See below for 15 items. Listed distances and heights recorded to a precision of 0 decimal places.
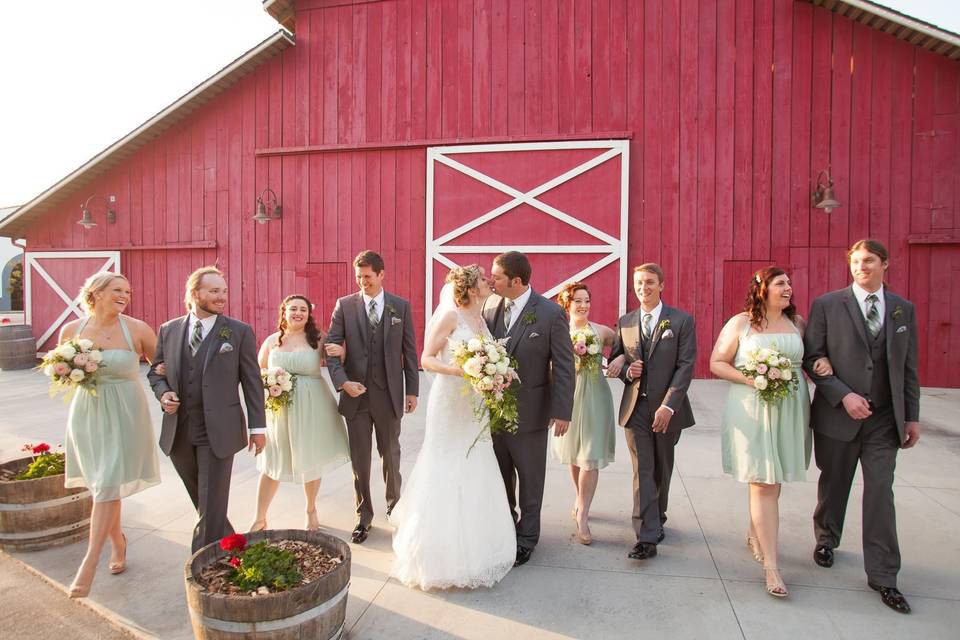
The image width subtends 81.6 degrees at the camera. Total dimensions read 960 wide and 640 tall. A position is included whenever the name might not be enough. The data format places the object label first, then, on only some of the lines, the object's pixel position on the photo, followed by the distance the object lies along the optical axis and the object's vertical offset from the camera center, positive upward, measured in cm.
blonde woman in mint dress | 322 -71
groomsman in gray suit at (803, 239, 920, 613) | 308 -46
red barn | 911 +278
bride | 309 -109
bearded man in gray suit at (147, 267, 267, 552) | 310 -50
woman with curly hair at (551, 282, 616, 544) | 380 -93
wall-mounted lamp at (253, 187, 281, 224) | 1086 +185
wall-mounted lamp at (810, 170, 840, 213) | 877 +175
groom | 345 -43
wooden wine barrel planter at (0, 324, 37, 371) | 1159 -91
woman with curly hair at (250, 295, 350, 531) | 382 -83
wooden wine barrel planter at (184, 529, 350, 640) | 231 -131
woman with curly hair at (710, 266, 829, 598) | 319 -67
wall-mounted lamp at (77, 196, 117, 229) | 1166 +192
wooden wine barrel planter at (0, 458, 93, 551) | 359 -137
